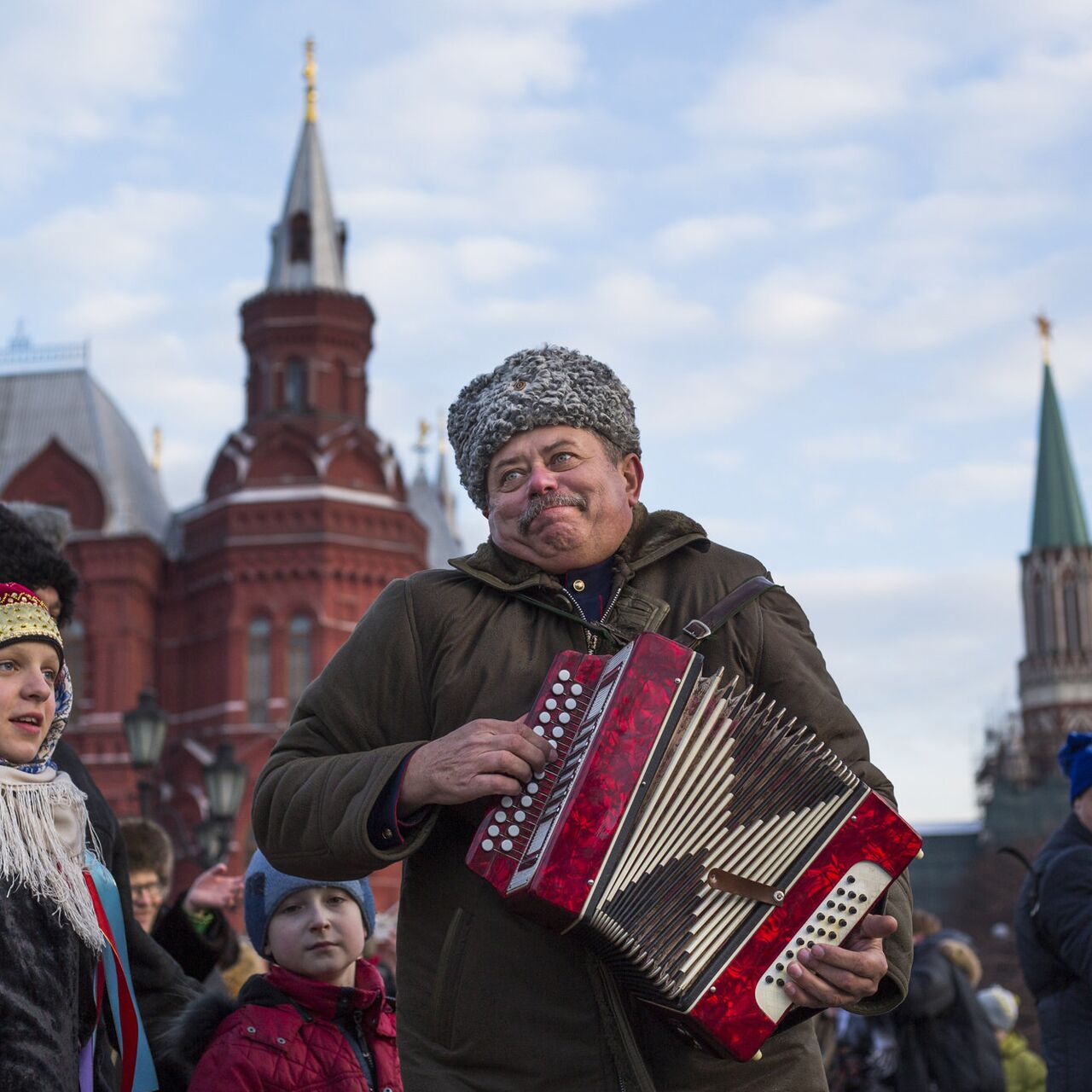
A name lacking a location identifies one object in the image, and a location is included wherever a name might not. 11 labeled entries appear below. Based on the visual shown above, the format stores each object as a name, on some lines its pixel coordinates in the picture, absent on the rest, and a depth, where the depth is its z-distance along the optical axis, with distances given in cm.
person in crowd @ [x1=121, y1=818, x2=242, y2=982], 482
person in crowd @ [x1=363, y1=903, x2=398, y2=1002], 700
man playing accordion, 320
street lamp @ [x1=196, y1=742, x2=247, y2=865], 1517
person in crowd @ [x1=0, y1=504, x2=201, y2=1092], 439
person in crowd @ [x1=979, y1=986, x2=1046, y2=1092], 948
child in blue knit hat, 431
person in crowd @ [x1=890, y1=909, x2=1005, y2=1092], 753
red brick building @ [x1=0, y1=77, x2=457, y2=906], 3978
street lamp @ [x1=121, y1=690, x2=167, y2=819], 1576
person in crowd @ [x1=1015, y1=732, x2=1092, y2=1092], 513
